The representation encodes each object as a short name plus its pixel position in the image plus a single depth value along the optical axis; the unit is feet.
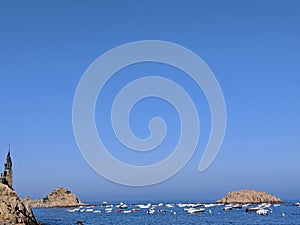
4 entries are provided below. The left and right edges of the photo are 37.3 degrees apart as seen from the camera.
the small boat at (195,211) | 473.67
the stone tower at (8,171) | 354.74
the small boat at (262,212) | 439.22
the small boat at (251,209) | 492.25
